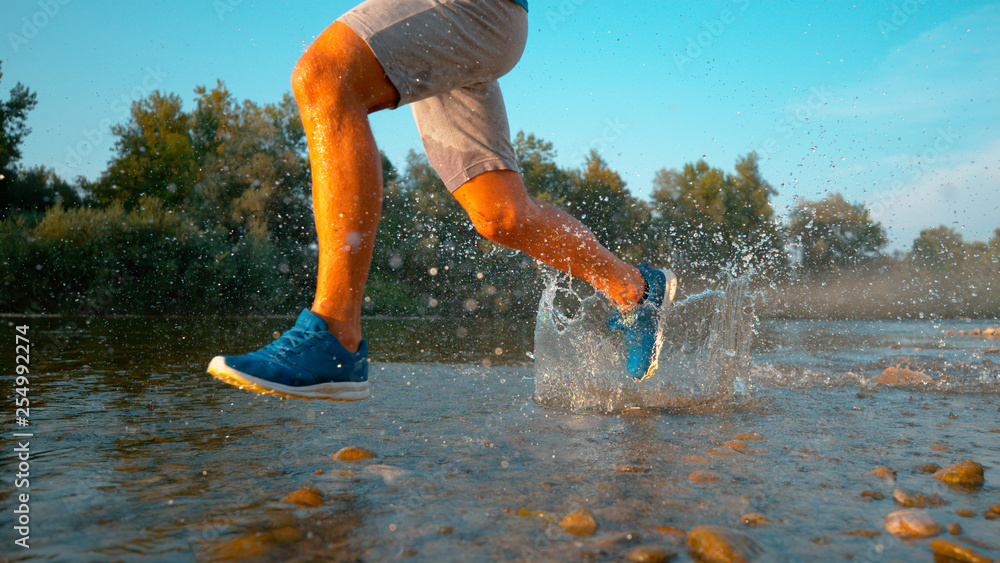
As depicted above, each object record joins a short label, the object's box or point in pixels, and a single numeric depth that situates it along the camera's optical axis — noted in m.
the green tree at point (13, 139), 23.38
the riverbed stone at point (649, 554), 1.00
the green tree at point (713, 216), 28.59
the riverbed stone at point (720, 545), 1.01
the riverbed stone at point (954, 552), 1.02
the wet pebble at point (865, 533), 1.13
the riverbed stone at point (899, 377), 3.58
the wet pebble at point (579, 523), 1.13
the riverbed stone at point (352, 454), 1.65
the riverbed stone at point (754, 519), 1.18
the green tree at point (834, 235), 18.31
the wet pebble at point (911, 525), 1.13
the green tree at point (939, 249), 16.56
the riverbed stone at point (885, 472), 1.53
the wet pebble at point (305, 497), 1.25
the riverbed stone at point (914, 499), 1.32
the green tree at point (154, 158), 29.03
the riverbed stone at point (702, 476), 1.48
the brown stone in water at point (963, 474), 1.49
